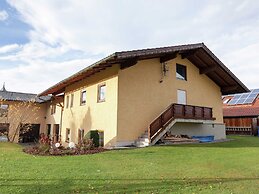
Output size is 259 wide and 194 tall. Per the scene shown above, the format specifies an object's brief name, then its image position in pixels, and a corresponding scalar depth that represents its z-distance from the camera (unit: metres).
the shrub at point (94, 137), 13.25
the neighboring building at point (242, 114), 26.67
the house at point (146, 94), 13.88
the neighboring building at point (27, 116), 24.86
